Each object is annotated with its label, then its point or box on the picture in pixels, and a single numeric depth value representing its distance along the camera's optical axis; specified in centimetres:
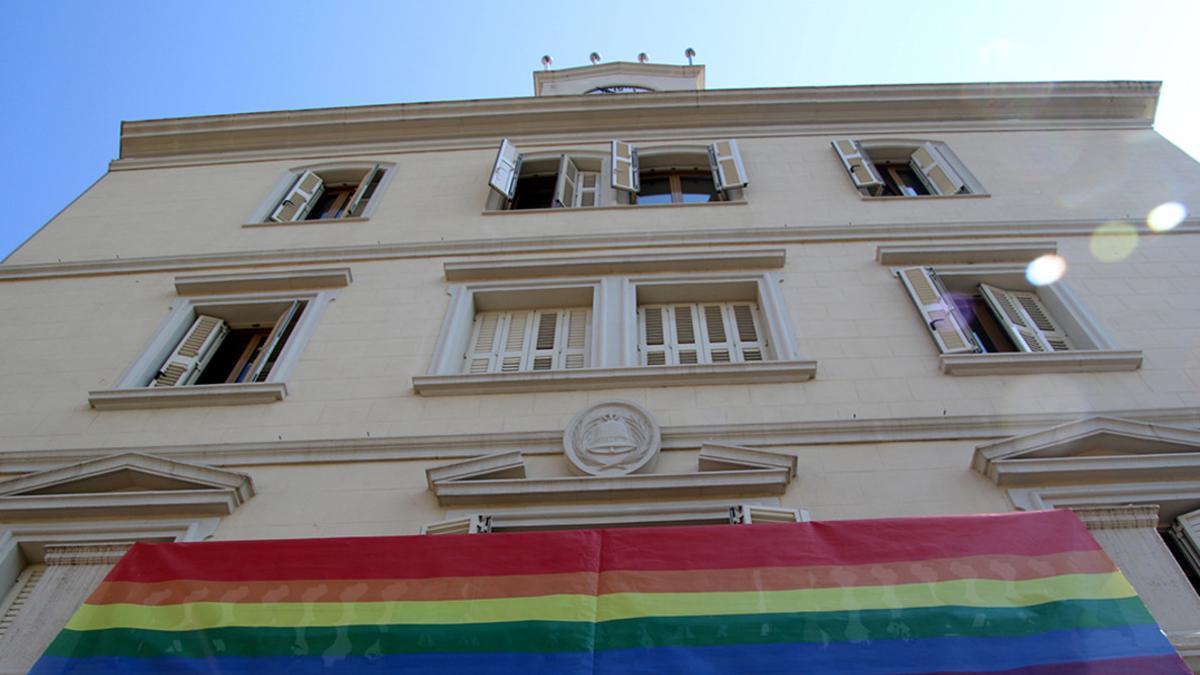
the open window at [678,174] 1213
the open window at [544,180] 1223
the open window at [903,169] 1185
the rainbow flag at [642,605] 470
